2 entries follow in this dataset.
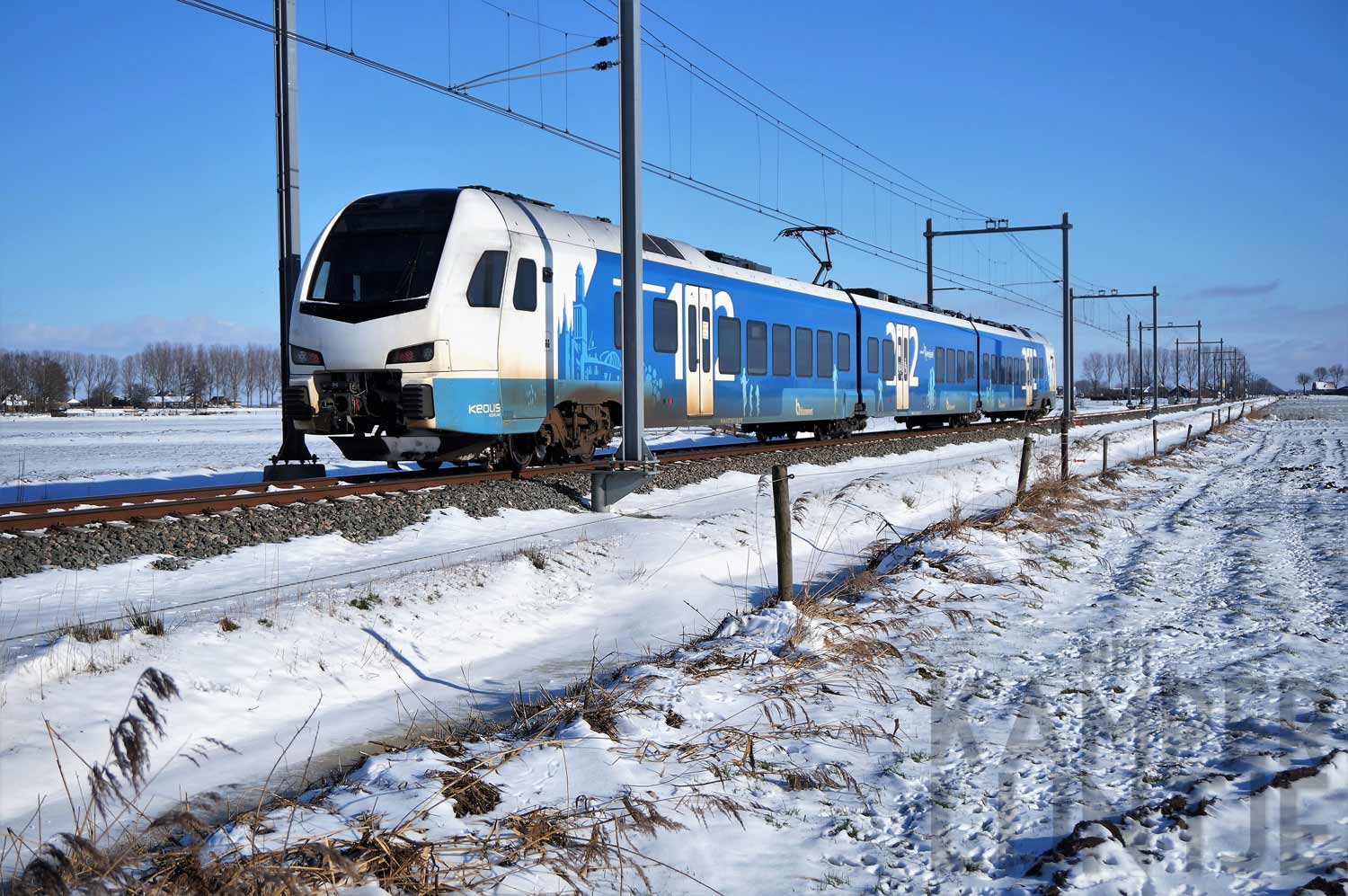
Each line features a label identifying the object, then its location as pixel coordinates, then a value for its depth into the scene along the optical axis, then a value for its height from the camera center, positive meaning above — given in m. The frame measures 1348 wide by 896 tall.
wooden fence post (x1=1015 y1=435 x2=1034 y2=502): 13.39 -0.82
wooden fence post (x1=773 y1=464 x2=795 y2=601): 7.20 -0.94
